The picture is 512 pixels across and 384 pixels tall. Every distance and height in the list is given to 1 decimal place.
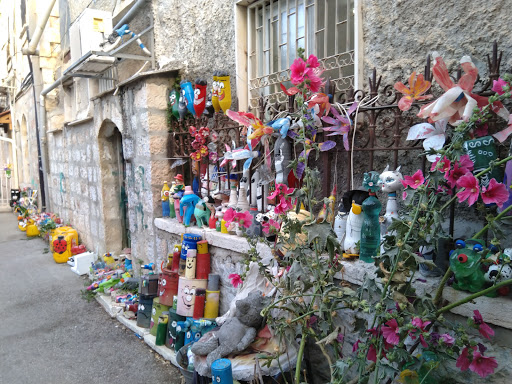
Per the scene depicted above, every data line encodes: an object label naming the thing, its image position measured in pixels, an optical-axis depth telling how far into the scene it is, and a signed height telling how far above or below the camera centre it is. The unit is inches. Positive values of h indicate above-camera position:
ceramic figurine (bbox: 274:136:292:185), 110.1 +0.0
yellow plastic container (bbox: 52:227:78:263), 255.0 -55.7
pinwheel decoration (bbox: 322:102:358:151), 97.5 +8.4
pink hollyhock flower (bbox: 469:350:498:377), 61.9 -33.3
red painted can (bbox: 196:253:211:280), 135.9 -36.6
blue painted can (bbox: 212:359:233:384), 86.8 -47.4
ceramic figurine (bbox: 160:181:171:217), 167.4 -17.2
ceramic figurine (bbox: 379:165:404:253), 85.0 -7.1
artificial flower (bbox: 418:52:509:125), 67.7 +9.5
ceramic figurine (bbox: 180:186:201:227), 149.1 -16.6
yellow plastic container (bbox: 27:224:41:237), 337.4 -58.7
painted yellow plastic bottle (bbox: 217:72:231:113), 141.8 +24.9
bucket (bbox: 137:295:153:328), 152.3 -58.4
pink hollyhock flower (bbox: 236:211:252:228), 106.0 -16.3
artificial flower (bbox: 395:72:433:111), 74.3 +12.3
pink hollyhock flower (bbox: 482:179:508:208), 58.9 -6.0
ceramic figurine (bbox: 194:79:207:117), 149.6 +24.6
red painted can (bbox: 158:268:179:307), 140.9 -45.4
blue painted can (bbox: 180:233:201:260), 135.6 -28.6
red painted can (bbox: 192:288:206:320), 131.6 -48.5
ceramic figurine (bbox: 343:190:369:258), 92.4 -16.3
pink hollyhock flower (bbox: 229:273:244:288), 94.7 -28.8
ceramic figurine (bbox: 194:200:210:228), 144.6 -20.2
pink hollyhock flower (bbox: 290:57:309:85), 77.0 +16.8
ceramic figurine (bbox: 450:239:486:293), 68.7 -19.6
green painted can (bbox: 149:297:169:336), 143.4 -55.7
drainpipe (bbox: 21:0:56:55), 306.2 +108.2
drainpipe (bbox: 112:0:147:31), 186.2 +73.1
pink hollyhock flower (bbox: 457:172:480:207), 59.4 -5.1
